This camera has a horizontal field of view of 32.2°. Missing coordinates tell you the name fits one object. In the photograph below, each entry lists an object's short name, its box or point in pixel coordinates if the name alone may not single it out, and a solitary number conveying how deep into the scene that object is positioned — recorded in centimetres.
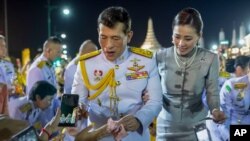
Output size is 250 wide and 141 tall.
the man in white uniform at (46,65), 767
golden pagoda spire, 5929
